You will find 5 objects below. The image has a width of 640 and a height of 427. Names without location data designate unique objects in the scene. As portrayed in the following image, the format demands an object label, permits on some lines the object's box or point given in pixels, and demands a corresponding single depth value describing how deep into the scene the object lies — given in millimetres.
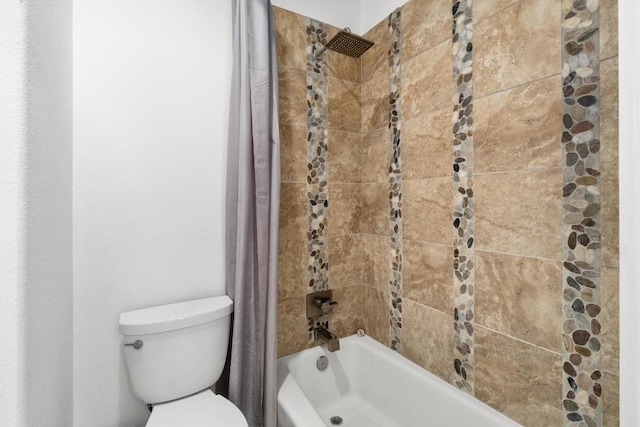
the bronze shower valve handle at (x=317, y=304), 1650
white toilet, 1105
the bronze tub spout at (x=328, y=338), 1635
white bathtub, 1229
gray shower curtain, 1316
